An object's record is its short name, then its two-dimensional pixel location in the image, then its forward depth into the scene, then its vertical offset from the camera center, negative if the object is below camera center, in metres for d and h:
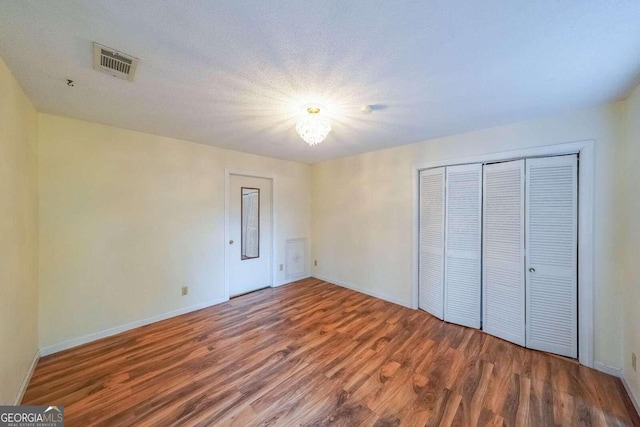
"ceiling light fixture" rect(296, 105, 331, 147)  2.06 +0.81
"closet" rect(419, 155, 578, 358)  2.25 -0.38
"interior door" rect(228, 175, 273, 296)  3.81 -0.36
